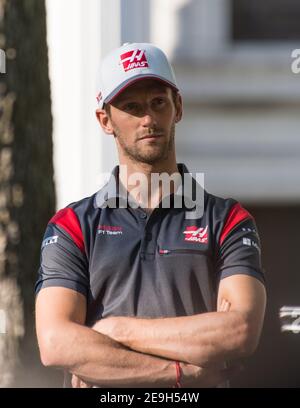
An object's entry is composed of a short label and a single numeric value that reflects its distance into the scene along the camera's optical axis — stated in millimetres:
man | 7891
